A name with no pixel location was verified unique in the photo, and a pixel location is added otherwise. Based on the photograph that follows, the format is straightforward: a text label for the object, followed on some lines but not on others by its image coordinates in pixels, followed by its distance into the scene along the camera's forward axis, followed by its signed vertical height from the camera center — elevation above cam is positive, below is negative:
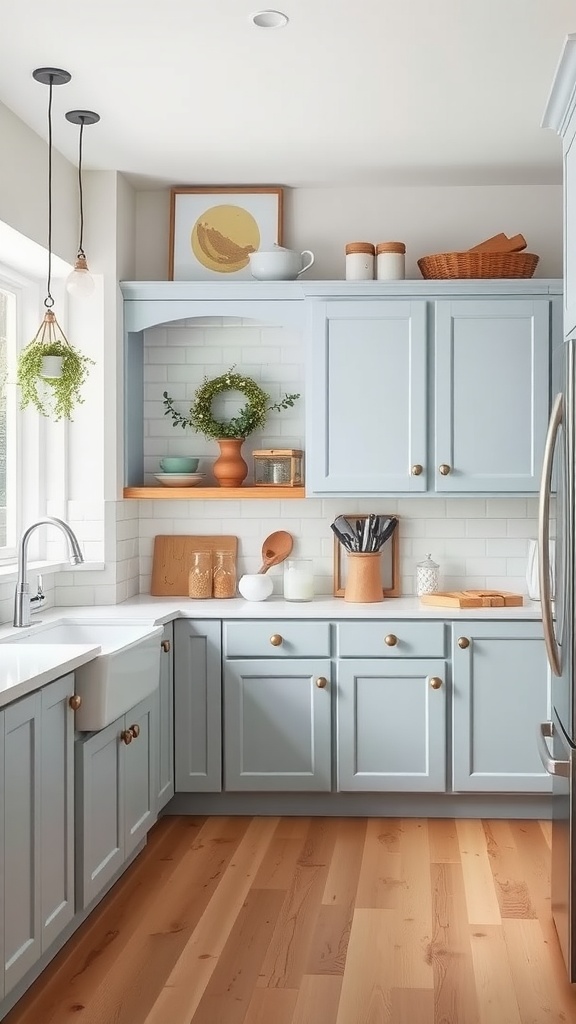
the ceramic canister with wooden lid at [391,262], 4.44 +0.96
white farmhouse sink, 3.13 -0.58
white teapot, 4.48 +0.97
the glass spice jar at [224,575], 4.70 -0.39
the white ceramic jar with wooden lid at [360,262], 4.45 +0.97
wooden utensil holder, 4.52 -0.39
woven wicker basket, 4.38 +0.94
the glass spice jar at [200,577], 4.67 -0.40
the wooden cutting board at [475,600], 4.32 -0.47
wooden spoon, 4.78 -0.26
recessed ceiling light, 2.97 +1.35
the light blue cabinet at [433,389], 4.38 +0.42
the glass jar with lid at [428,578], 4.63 -0.40
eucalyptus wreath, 4.64 +0.36
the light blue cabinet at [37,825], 2.57 -0.89
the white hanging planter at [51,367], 3.76 +0.44
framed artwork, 4.67 +1.17
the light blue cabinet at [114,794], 3.10 -1.01
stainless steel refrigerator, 2.76 -0.40
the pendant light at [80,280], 3.54 +0.71
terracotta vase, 4.64 +0.10
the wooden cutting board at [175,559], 4.79 -0.32
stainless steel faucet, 3.70 -0.31
